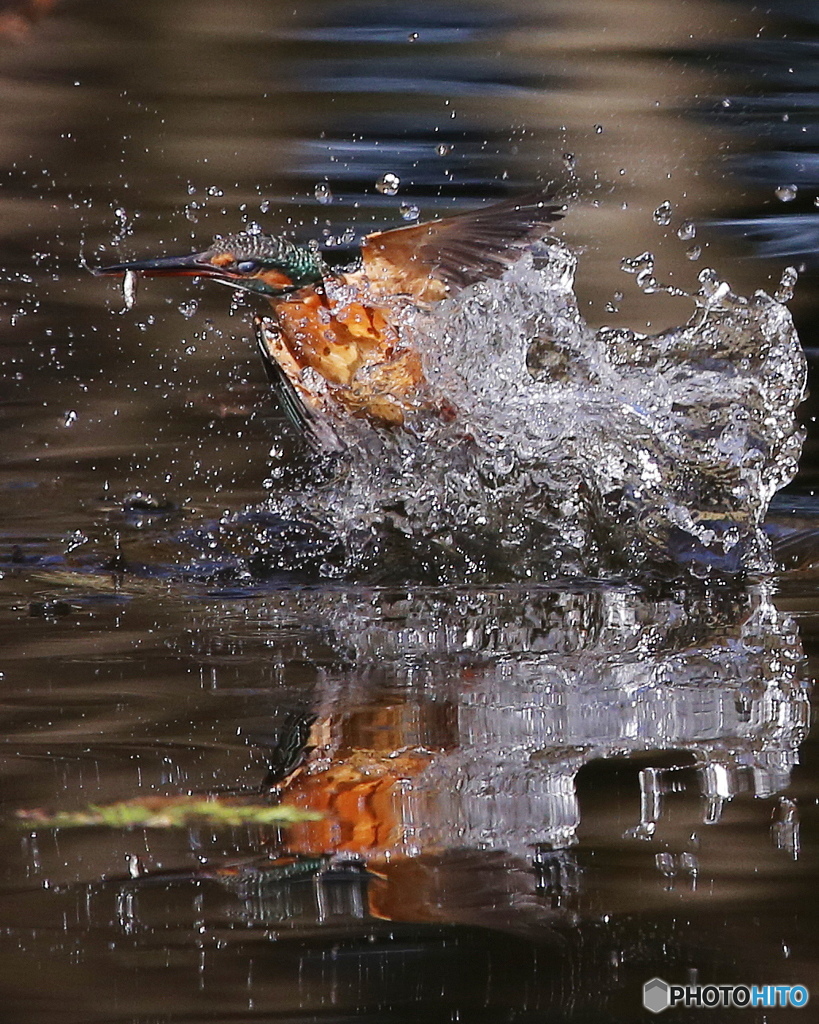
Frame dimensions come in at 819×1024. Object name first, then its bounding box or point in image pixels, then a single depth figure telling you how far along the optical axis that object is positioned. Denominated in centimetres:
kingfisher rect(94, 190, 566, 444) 614
